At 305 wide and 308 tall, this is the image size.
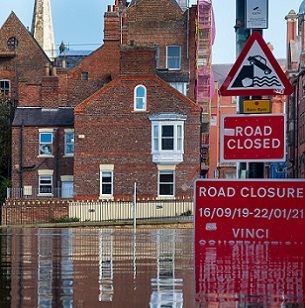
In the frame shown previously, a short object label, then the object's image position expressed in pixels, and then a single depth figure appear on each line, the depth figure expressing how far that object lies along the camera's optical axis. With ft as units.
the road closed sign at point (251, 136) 42.19
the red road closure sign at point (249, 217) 43.34
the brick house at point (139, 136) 188.96
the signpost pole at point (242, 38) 43.37
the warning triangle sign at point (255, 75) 40.81
